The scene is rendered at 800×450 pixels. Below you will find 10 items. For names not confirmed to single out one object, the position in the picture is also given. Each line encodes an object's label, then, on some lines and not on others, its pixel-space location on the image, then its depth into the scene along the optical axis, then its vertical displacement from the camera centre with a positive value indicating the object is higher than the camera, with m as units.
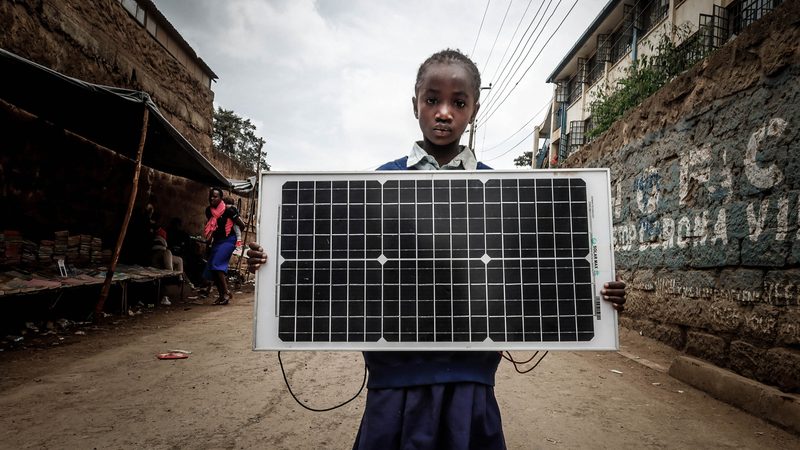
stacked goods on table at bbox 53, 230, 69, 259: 6.50 +0.17
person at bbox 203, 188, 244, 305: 7.95 +0.34
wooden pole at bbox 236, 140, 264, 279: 13.87 +1.75
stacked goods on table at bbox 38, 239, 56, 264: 6.14 +0.09
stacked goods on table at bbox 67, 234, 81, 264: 6.79 +0.15
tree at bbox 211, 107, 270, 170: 36.69 +10.81
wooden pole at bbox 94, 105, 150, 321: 5.80 -0.09
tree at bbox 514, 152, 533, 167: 43.04 +9.76
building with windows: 12.52 +8.46
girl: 1.47 -0.52
